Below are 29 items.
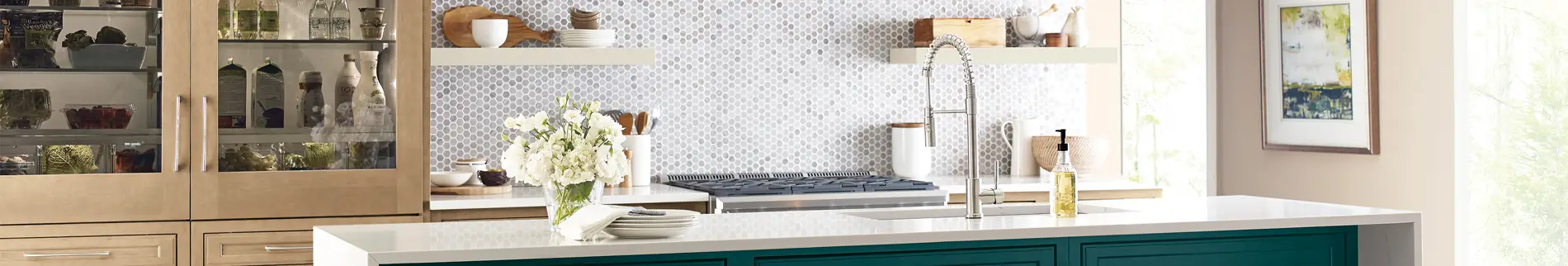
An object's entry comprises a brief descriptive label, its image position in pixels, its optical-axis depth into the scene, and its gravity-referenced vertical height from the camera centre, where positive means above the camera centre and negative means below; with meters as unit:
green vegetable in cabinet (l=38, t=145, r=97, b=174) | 3.95 -0.04
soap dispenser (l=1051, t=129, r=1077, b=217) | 3.12 -0.11
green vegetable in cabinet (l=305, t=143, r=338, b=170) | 4.17 -0.04
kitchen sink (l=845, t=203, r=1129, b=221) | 3.43 -0.18
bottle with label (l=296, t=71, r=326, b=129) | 4.17 +0.13
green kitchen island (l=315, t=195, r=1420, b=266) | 2.55 -0.20
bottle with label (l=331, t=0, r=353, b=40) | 4.20 +0.39
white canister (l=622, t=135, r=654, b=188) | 4.65 -0.05
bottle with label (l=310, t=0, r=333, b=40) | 4.17 +0.38
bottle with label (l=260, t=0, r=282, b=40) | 4.12 +0.37
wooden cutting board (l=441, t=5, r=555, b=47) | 4.58 +0.40
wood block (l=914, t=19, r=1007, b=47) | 5.00 +0.40
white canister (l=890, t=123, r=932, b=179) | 5.07 -0.05
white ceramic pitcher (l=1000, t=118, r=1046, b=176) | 5.31 -0.02
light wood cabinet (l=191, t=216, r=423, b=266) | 4.02 -0.29
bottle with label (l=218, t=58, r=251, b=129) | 4.04 +0.14
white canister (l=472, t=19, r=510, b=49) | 4.42 +0.35
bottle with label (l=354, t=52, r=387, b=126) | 4.19 +0.12
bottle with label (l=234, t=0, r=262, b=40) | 4.06 +0.37
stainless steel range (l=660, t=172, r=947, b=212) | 4.32 -0.17
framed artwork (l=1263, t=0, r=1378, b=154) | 4.92 +0.23
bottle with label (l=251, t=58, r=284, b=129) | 4.12 +0.14
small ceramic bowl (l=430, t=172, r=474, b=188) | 4.36 -0.11
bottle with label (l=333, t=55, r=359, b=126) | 4.19 +0.15
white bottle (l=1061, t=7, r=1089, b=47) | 5.10 +0.41
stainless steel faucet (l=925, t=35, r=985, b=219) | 3.13 +0.03
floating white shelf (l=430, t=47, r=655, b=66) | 4.33 +0.27
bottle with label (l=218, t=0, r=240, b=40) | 4.02 +0.37
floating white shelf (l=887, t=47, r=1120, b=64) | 4.89 +0.30
